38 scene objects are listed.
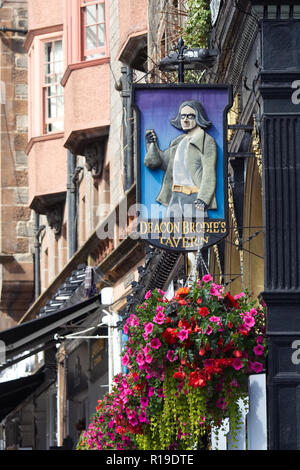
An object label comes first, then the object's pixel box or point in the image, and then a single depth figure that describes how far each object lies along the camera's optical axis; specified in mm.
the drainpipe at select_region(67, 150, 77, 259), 37344
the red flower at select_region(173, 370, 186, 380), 13328
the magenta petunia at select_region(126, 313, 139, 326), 13570
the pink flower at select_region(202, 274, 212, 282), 13664
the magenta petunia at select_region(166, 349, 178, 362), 13359
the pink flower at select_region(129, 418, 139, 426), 15039
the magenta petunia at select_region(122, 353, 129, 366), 13789
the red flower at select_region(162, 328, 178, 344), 13266
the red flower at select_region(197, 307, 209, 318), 13289
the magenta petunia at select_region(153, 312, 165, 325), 13352
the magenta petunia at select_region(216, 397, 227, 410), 13398
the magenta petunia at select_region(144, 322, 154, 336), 13341
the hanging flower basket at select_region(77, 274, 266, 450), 13203
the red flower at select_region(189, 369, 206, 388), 13188
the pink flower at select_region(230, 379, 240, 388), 13273
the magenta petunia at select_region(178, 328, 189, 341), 13211
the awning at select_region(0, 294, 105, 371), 26250
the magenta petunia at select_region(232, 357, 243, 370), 13156
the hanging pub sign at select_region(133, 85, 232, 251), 14445
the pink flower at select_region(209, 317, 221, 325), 13188
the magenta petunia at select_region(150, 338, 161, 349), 13344
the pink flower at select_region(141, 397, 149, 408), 14406
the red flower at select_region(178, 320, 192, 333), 13266
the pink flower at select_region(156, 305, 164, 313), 13453
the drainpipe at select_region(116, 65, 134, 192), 27000
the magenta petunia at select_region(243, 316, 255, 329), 13219
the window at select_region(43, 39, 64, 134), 38594
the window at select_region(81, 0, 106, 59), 31953
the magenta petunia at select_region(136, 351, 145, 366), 13508
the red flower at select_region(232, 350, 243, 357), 13092
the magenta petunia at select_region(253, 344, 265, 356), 13219
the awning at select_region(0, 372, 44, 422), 32000
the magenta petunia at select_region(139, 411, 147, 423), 14853
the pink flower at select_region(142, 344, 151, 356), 13406
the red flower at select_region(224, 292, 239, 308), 13477
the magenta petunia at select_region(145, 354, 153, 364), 13430
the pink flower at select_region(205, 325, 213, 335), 13148
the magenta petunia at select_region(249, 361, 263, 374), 13258
